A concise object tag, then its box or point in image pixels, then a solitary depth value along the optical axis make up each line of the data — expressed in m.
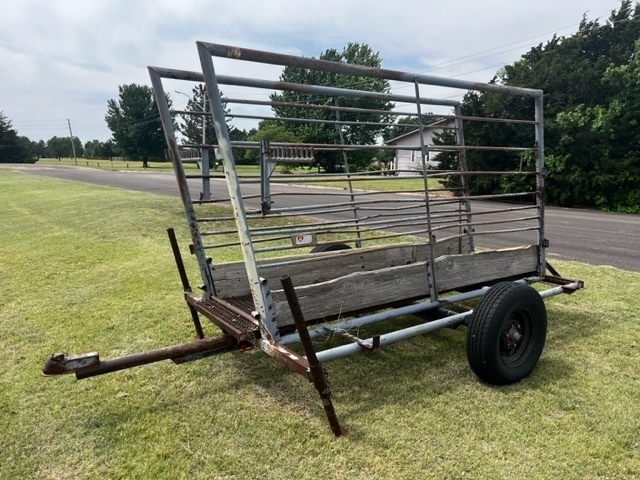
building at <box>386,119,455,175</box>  32.41
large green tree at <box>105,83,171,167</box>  62.47
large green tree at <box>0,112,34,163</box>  70.81
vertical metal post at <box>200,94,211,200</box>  3.38
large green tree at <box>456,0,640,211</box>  16.34
